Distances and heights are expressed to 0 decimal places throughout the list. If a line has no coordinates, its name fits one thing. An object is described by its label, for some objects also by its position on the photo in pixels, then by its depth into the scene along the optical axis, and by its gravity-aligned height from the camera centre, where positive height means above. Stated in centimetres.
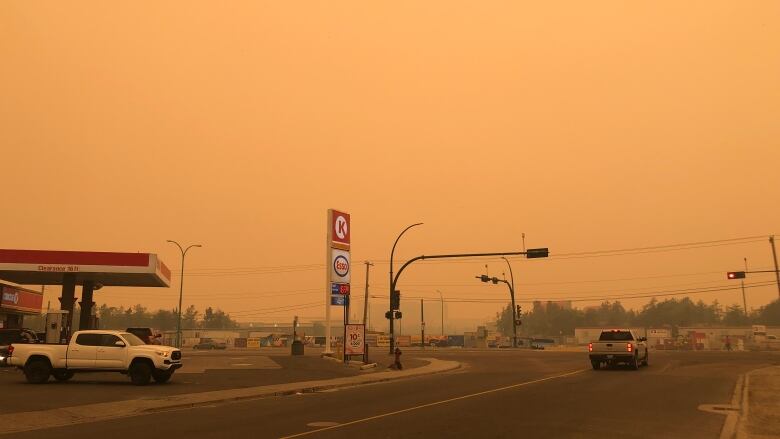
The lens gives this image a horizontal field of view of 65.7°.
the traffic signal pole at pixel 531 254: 3644 +422
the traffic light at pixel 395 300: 3733 +151
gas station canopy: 3744 +374
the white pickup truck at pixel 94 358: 2198 -122
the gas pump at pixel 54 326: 3422 -10
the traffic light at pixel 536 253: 3638 +429
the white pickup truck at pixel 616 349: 3011 -123
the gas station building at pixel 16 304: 5031 +183
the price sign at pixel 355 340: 3281 -85
